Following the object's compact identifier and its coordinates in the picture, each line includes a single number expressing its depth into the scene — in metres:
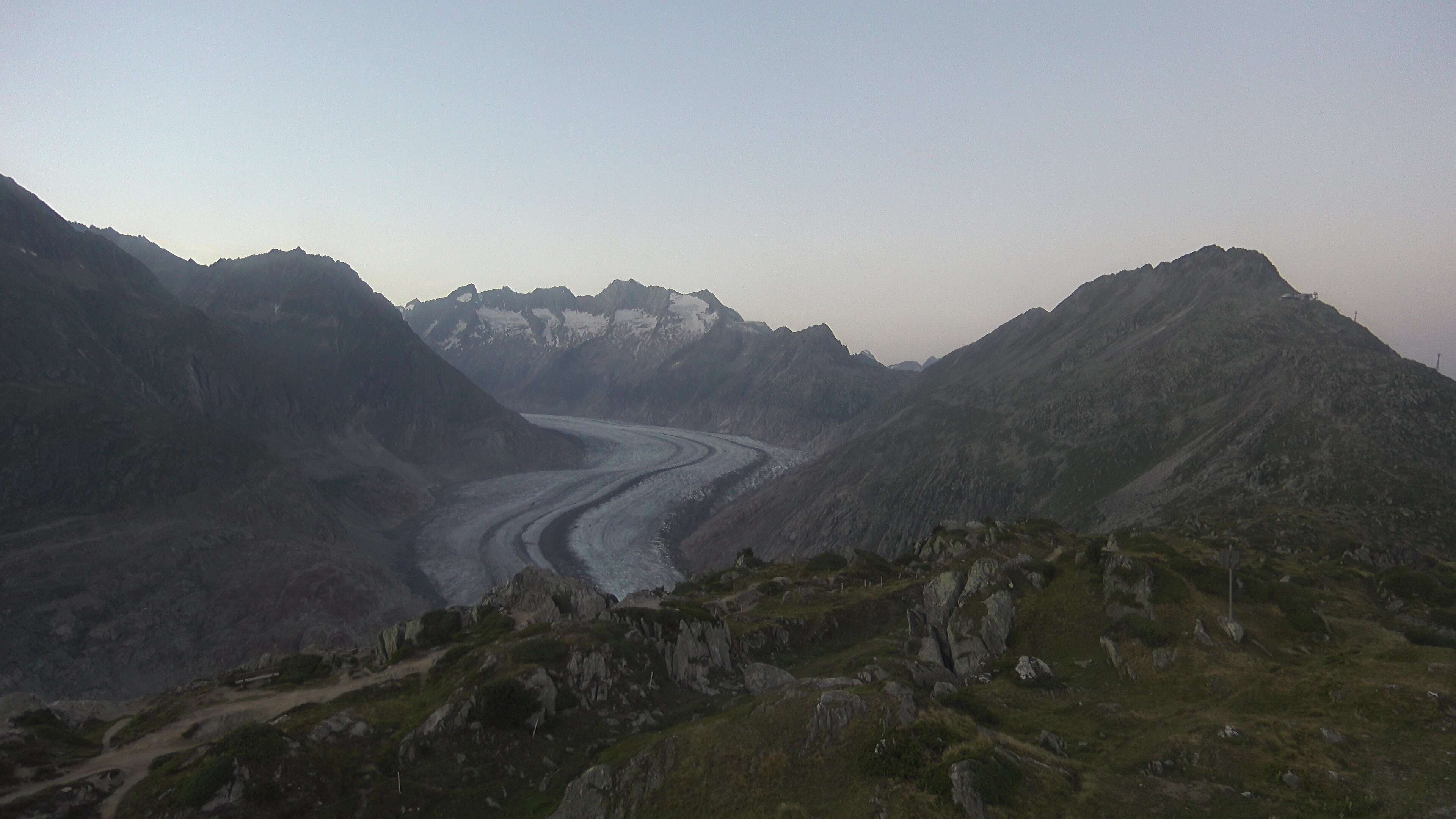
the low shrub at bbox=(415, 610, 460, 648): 49.31
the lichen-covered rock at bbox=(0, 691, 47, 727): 36.00
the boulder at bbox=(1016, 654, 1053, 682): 33.81
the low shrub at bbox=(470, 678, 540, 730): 31.97
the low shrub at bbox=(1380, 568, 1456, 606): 42.06
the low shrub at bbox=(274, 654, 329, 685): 43.12
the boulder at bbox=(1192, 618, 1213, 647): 33.97
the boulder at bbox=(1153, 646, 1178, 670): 33.12
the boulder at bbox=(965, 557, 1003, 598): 44.06
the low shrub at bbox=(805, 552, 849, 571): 69.75
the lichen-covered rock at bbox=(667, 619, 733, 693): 40.56
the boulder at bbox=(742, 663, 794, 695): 38.88
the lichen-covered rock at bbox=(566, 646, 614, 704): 35.69
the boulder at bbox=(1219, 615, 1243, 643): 34.56
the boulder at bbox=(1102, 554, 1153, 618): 37.53
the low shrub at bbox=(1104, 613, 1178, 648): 34.56
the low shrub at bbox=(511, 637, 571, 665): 36.28
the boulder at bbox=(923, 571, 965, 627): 46.09
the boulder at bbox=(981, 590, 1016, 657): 39.50
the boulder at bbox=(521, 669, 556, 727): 33.34
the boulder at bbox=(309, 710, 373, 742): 29.75
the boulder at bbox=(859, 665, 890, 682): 31.69
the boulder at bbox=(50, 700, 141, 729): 37.56
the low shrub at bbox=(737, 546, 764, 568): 80.62
